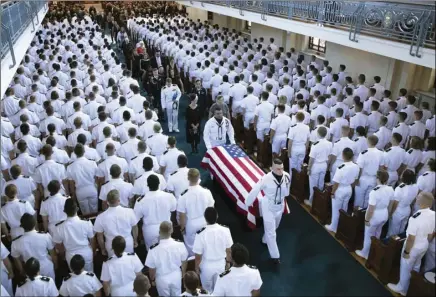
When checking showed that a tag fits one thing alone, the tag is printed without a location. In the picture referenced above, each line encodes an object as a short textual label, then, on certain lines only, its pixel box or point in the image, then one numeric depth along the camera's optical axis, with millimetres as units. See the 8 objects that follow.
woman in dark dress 8719
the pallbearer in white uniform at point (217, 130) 7613
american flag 6406
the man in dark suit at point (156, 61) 13881
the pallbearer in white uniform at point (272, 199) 5434
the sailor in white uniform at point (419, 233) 4715
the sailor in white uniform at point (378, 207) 5449
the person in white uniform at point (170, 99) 10072
